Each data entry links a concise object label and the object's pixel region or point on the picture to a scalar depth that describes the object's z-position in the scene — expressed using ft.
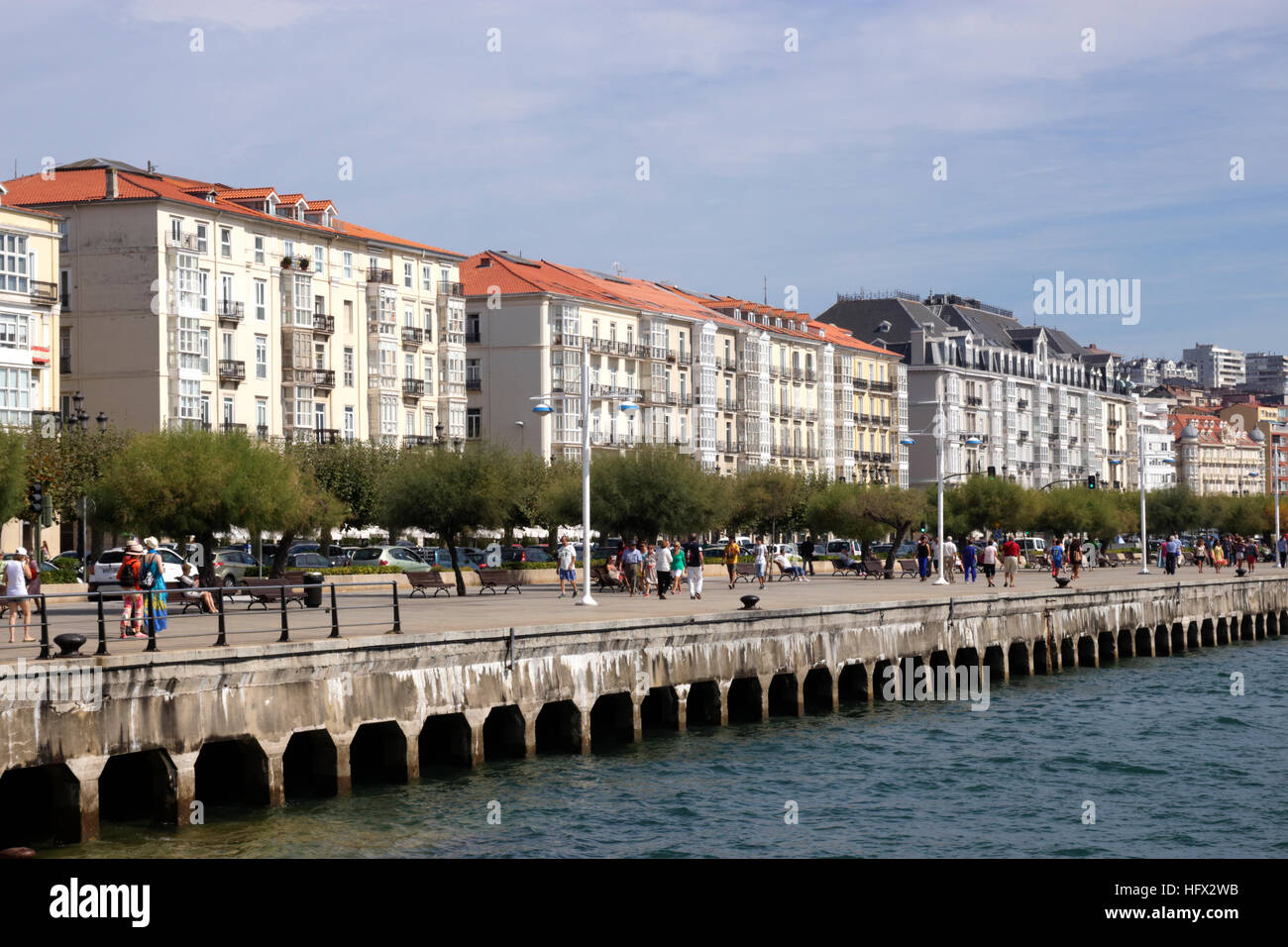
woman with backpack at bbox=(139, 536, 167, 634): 90.53
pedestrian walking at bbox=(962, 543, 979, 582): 204.74
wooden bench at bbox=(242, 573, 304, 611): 119.88
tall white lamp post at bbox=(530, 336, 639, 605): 138.62
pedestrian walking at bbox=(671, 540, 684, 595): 167.84
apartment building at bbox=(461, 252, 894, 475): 359.05
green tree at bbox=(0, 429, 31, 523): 178.09
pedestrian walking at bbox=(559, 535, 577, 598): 173.27
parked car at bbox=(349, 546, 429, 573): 232.94
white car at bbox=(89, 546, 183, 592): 173.47
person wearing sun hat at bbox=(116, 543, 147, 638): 90.43
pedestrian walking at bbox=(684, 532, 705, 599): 155.12
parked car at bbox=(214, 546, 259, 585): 195.27
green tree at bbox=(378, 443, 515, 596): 197.57
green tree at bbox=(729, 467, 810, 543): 323.16
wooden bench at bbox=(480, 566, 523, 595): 185.99
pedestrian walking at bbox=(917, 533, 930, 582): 223.71
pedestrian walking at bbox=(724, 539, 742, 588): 191.72
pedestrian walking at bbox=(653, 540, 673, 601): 157.99
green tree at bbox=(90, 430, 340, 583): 160.45
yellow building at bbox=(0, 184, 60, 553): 252.01
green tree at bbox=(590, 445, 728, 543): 209.87
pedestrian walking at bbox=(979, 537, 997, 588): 188.55
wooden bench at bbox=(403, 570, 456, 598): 167.32
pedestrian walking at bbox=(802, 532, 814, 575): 251.60
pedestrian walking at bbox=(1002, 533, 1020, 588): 186.19
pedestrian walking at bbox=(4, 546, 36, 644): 102.66
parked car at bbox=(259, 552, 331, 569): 223.10
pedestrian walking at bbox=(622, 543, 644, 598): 170.30
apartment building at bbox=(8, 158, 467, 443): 280.31
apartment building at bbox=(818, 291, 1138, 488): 504.84
